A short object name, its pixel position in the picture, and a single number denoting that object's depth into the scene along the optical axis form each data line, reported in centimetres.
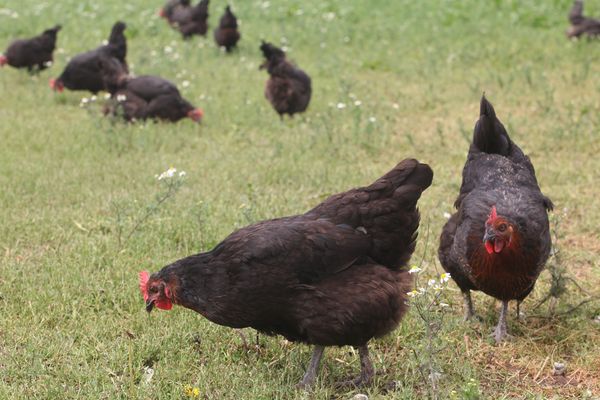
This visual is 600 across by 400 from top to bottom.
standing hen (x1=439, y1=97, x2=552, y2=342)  440
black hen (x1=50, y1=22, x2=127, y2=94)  1029
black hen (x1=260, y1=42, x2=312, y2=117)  945
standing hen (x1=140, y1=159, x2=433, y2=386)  387
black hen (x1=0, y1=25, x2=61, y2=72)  1133
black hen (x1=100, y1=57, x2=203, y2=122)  935
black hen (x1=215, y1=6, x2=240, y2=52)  1322
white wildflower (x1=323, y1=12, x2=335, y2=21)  1559
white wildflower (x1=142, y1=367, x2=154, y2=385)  395
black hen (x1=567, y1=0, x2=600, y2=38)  1286
